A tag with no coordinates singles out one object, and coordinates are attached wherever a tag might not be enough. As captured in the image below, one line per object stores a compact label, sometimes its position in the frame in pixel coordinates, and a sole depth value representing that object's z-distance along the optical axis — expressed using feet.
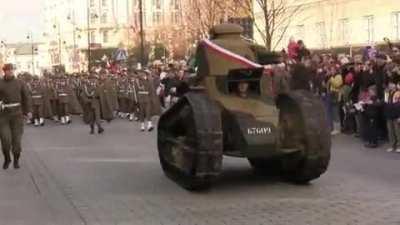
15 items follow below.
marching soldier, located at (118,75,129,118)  106.22
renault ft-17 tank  40.14
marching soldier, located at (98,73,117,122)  90.60
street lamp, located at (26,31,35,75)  474.08
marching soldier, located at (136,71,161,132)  86.47
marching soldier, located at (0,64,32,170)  54.08
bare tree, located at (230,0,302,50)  121.42
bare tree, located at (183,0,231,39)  144.41
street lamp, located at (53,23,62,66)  422.41
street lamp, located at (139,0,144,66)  143.52
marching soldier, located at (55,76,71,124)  109.47
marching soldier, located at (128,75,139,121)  97.09
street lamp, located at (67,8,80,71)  423.64
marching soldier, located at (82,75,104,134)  84.79
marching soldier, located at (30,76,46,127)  107.24
